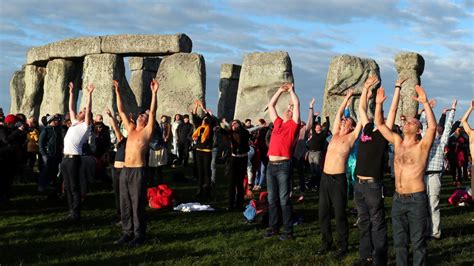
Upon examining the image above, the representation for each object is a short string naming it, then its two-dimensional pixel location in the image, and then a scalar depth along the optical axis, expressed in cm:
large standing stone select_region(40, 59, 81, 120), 2505
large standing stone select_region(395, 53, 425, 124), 2530
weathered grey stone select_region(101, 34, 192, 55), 2294
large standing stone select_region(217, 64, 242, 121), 3031
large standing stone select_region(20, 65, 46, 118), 2694
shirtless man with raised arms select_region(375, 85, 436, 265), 679
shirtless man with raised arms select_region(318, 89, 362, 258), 805
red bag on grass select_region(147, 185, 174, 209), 1148
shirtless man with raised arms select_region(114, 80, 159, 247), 864
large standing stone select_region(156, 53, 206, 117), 2250
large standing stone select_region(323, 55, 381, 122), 2275
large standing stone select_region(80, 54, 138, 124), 2381
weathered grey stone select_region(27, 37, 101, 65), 2414
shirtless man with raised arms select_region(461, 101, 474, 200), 994
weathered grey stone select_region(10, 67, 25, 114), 2914
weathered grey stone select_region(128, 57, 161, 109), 2866
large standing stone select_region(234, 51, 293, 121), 2233
